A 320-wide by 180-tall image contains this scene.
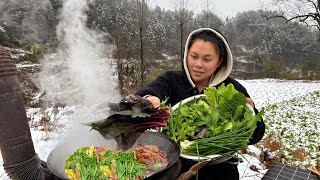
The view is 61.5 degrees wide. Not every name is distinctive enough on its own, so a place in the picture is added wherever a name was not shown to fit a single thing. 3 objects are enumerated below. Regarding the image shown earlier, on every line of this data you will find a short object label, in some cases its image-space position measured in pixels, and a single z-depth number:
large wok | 1.41
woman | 2.03
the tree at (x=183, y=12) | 16.78
